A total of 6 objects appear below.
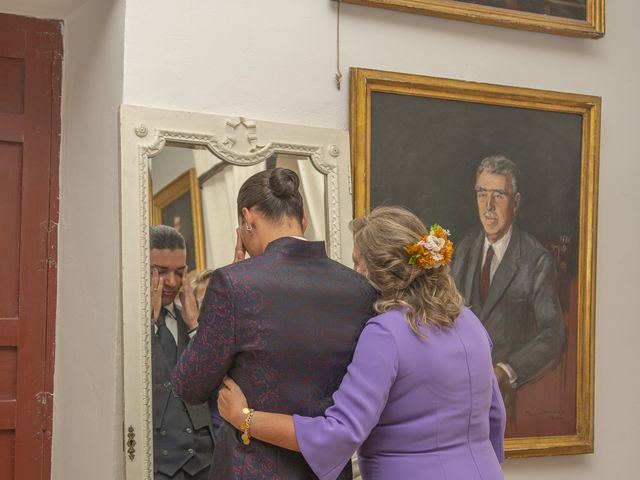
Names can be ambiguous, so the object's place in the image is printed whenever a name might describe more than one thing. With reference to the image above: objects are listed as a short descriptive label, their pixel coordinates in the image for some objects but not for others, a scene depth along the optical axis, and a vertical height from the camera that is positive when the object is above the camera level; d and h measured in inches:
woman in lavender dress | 109.3 -19.0
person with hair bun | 107.9 -11.9
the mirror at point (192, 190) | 142.9 +6.0
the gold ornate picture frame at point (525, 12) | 175.2 +42.2
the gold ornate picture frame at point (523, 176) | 173.0 +10.3
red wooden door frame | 165.9 -2.4
